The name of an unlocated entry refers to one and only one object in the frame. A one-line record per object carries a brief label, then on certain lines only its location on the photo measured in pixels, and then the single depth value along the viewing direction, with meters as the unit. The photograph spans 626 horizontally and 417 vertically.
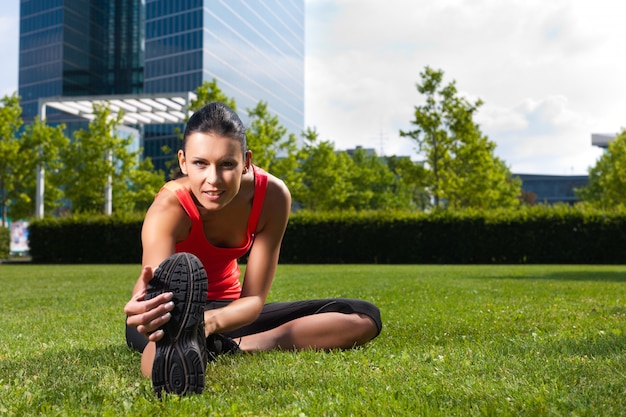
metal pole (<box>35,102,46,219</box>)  31.17
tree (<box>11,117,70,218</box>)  32.62
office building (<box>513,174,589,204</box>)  111.62
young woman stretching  2.83
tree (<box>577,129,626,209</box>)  41.22
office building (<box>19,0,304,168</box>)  72.06
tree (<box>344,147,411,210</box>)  47.62
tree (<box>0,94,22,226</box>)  32.28
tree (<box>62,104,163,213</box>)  32.97
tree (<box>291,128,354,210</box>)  40.38
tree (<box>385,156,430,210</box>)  30.35
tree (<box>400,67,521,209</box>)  30.53
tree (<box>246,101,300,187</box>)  32.72
